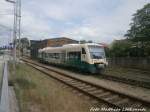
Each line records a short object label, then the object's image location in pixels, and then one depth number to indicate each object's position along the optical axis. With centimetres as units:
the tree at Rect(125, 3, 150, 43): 1685
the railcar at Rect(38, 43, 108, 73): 1003
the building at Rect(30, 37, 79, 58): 3079
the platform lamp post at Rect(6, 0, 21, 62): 1155
